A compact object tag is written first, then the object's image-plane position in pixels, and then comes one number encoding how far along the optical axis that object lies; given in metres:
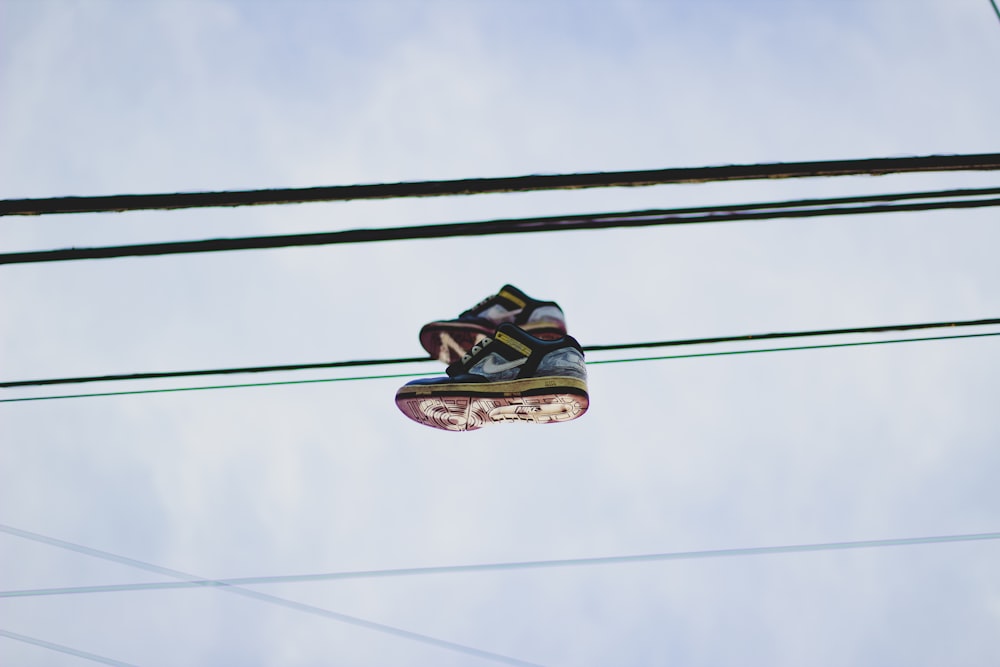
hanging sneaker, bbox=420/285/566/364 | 3.96
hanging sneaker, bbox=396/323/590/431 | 3.41
